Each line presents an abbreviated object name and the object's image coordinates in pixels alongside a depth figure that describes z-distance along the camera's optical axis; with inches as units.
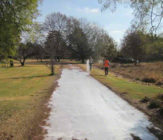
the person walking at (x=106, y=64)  746.8
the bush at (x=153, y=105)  265.3
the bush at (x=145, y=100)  297.0
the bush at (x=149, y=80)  619.2
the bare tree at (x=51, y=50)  806.8
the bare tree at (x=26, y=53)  1721.7
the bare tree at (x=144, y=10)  312.3
